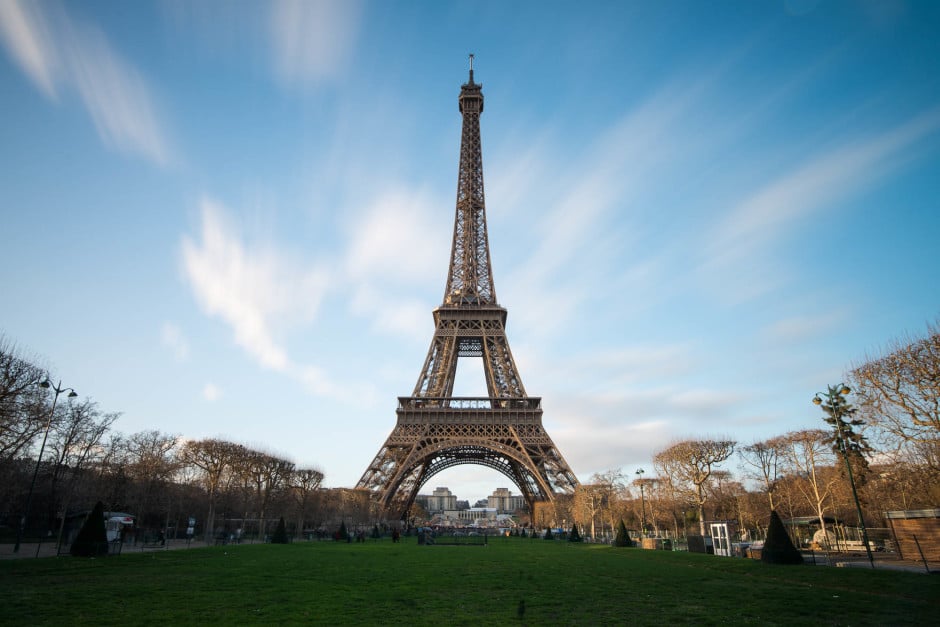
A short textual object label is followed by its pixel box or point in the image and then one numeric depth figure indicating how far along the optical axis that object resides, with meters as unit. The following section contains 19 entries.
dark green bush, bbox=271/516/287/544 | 40.88
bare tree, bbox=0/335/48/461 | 26.75
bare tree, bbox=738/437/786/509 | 46.58
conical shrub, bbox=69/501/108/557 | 23.66
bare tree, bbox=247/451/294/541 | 50.69
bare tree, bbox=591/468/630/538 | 54.56
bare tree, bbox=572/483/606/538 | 53.91
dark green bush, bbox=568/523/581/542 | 48.60
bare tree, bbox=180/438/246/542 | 48.16
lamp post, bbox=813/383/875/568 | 21.14
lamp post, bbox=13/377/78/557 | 24.82
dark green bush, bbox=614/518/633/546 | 37.50
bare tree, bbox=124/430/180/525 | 50.06
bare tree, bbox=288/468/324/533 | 54.69
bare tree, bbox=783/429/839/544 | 41.68
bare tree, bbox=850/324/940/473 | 22.30
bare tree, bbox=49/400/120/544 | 42.75
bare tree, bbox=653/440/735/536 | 42.09
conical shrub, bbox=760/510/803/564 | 21.98
